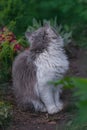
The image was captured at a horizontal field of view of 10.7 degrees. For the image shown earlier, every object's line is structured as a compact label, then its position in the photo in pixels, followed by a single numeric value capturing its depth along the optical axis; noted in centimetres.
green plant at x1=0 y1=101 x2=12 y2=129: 481
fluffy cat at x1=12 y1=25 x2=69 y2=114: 547
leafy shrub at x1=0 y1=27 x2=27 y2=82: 652
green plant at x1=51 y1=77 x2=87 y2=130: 166
